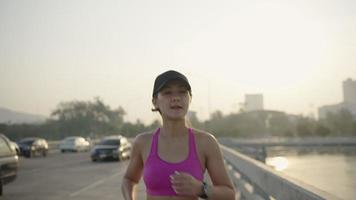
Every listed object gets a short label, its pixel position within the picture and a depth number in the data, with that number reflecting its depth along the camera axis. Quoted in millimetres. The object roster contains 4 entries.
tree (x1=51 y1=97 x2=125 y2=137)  113194
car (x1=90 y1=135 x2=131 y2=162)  32531
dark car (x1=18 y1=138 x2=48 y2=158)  41188
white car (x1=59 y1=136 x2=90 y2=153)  50562
